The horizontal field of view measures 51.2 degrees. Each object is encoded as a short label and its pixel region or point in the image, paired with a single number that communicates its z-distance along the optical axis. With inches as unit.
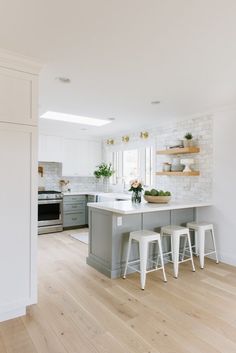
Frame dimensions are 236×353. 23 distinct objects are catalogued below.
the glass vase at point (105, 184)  271.1
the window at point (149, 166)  215.0
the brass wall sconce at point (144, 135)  212.5
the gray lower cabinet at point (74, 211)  238.4
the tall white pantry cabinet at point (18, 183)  90.6
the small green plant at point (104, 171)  259.8
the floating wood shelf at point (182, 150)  168.1
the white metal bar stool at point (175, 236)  132.3
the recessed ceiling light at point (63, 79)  110.7
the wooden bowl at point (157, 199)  151.5
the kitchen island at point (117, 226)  131.5
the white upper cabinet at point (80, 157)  251.1
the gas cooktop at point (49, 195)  221.5
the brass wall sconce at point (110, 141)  258.1
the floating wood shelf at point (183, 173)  167.6
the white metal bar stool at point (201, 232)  146.6
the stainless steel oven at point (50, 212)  220.4
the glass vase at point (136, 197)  155.2
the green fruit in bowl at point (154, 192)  153.0
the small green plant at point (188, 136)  172.4
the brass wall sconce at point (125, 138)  235.9
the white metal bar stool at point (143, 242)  118.1
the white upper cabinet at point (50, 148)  234.1
